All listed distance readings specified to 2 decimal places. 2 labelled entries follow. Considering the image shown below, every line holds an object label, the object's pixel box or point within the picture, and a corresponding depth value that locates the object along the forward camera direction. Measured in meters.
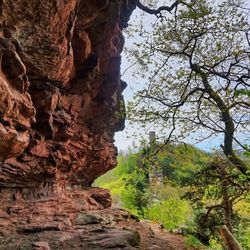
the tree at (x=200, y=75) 11.97
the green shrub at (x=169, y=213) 28.58
